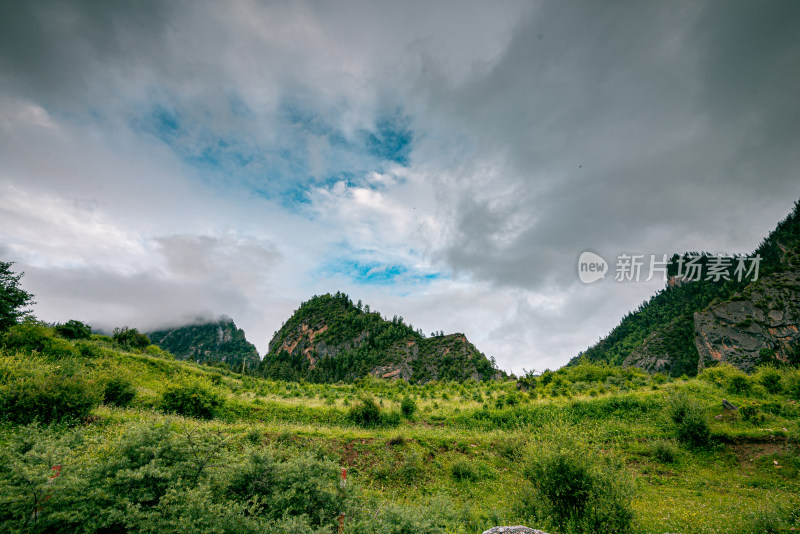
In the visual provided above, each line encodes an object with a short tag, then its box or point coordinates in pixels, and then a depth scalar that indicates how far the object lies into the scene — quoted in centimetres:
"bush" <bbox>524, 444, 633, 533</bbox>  893
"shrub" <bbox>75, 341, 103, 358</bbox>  2751
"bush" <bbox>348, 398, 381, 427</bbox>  2307
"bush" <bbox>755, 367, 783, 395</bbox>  2258
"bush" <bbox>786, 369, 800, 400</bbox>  2127
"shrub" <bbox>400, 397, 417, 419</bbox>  2455
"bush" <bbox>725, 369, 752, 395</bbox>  2359
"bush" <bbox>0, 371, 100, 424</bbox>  1273
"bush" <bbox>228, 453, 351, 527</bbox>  780
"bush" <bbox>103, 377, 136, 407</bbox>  1825
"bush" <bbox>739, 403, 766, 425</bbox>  1834
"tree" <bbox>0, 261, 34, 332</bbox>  2436
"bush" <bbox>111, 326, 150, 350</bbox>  4156
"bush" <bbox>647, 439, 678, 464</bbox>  1616
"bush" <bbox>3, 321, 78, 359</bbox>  2252
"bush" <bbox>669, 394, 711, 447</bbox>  1731
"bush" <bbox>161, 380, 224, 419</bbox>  2055
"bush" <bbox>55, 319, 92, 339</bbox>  3466
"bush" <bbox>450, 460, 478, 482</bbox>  1566
